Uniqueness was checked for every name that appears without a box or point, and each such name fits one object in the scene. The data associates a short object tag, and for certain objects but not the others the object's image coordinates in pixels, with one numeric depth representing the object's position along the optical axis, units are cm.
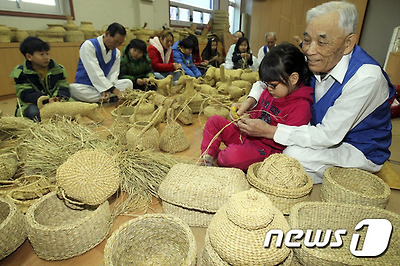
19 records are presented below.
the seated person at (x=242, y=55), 578
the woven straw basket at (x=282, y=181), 143
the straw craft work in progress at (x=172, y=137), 242
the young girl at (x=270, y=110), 172
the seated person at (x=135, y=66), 438
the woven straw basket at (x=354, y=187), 147
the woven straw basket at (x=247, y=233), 98
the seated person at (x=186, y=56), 540
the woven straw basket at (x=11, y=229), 130
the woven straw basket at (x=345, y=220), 131
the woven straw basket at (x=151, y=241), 115
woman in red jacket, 516
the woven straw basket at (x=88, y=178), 139
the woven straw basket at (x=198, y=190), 140
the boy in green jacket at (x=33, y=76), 288
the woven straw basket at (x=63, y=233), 127
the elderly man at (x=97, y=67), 372
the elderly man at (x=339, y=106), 150
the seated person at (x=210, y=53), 706
